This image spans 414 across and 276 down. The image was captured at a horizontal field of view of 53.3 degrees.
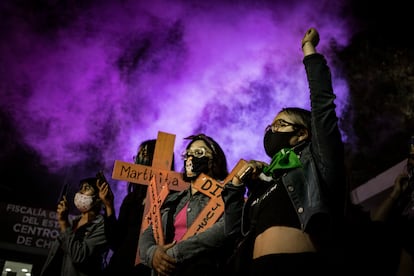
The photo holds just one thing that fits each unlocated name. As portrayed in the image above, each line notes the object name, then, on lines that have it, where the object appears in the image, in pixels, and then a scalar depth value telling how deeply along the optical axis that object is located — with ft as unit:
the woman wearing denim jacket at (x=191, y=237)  10.55
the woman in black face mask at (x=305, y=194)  7.27
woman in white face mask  14.37
